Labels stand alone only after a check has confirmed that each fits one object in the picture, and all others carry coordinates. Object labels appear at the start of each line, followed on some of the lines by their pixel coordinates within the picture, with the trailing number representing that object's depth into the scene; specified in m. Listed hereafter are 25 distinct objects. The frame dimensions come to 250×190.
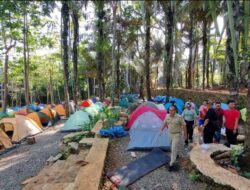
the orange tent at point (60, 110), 15.53
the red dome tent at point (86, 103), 15.24
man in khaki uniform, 4.52
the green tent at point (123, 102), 15.95
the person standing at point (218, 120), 5.27
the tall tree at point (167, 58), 9.67
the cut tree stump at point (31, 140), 8.20
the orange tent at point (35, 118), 11.22
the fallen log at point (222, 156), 4.40
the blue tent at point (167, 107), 10.42
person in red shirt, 5.10
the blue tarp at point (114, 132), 6.45
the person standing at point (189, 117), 5.90
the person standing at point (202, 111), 6.13
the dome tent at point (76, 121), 9.32
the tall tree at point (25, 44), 13.72
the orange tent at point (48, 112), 12.63
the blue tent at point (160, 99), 13.98
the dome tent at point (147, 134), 5.56
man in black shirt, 5.16
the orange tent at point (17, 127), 9.19
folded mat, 4.02
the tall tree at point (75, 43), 13.03
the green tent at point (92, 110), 10.35
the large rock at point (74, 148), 5.97
